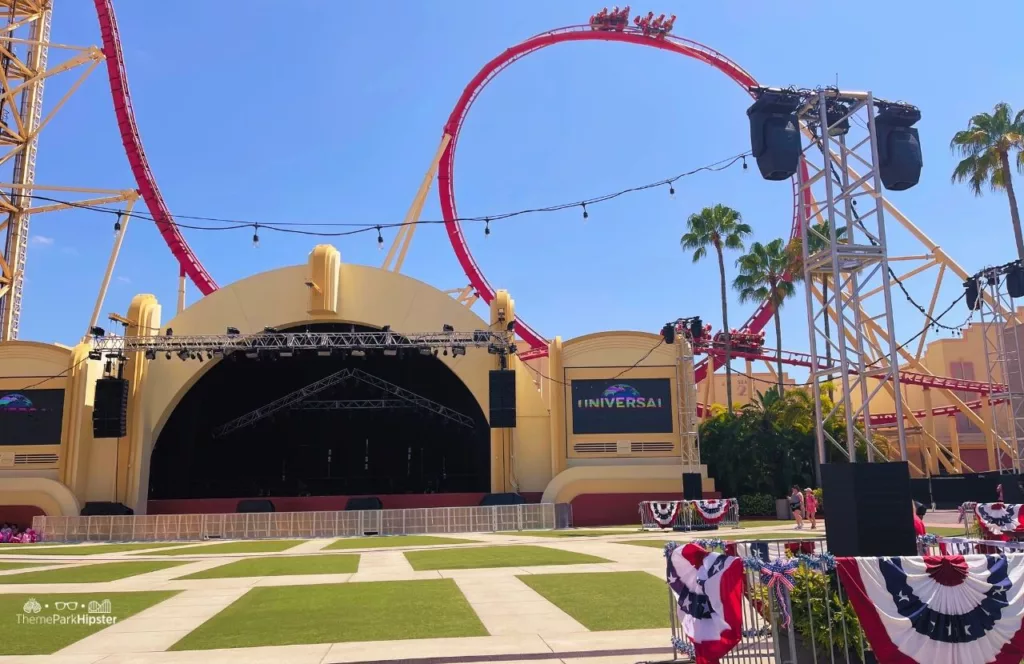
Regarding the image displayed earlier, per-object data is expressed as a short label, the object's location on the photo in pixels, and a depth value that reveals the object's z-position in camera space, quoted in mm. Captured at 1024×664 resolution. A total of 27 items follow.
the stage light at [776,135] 10617
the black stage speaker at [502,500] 32094
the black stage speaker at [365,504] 32344
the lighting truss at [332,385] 37500
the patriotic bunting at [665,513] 26031
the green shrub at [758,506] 33750
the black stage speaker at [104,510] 32312
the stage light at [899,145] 10812
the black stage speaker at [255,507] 31781
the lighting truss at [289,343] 31875
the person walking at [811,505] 23125
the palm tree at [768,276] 40531
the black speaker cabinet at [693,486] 30609
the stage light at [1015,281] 21688
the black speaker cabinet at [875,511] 8328
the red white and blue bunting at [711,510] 26000
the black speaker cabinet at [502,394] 32156
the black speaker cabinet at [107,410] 32031
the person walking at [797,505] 23578
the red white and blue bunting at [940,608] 5594
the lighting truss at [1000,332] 21828
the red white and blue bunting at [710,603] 6422
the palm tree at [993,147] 31844
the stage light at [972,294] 23062
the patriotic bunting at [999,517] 15742
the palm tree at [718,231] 43781
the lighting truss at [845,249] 9695
